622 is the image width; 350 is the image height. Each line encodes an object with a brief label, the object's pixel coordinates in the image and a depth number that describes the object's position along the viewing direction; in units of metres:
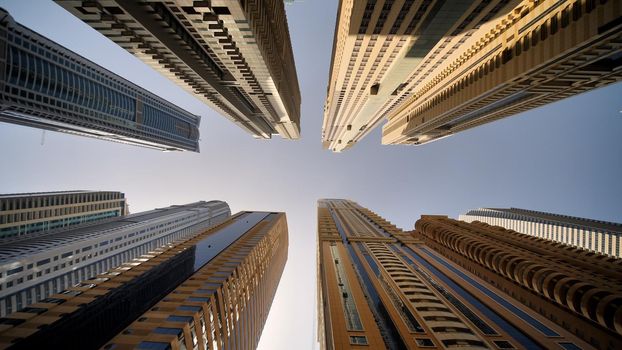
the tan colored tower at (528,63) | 55.88
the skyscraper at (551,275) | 57.41
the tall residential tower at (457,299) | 48.28
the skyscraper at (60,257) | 107.75
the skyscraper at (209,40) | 63.19
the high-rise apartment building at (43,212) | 135.12
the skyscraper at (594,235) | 164.88
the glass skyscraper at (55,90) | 113.75
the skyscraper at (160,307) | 39.94
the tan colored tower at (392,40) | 74.62
